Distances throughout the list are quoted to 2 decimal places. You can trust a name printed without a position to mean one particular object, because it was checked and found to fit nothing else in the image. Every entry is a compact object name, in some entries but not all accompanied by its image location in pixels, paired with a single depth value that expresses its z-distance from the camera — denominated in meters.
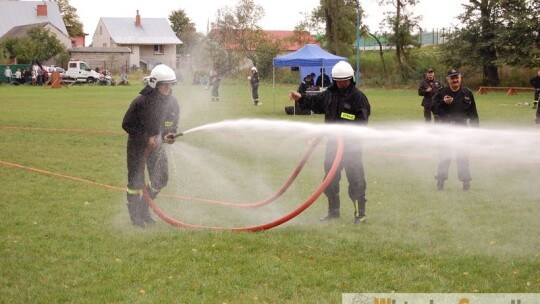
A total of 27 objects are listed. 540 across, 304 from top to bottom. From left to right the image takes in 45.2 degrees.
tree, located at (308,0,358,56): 60.62
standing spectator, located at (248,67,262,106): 32.53
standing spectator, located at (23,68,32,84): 58.31
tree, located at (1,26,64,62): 68.50
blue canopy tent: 28.14
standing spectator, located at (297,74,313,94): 26.03
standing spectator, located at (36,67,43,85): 57.09
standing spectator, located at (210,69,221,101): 34.81
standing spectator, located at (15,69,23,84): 57.59
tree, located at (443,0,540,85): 48.19
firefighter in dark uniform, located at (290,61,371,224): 9.00
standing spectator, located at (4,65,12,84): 57.94
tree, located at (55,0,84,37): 109.69
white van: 61.31
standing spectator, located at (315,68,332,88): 27.17
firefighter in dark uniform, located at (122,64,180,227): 8.57
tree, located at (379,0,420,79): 57.22
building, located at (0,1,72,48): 93.19
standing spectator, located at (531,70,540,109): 30.31
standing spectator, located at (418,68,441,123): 17.83
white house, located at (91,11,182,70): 89.12
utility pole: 52.85
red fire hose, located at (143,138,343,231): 7.67
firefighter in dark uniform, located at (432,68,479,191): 11.38
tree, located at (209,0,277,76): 55.25
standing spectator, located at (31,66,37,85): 56.94
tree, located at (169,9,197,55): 106.94
